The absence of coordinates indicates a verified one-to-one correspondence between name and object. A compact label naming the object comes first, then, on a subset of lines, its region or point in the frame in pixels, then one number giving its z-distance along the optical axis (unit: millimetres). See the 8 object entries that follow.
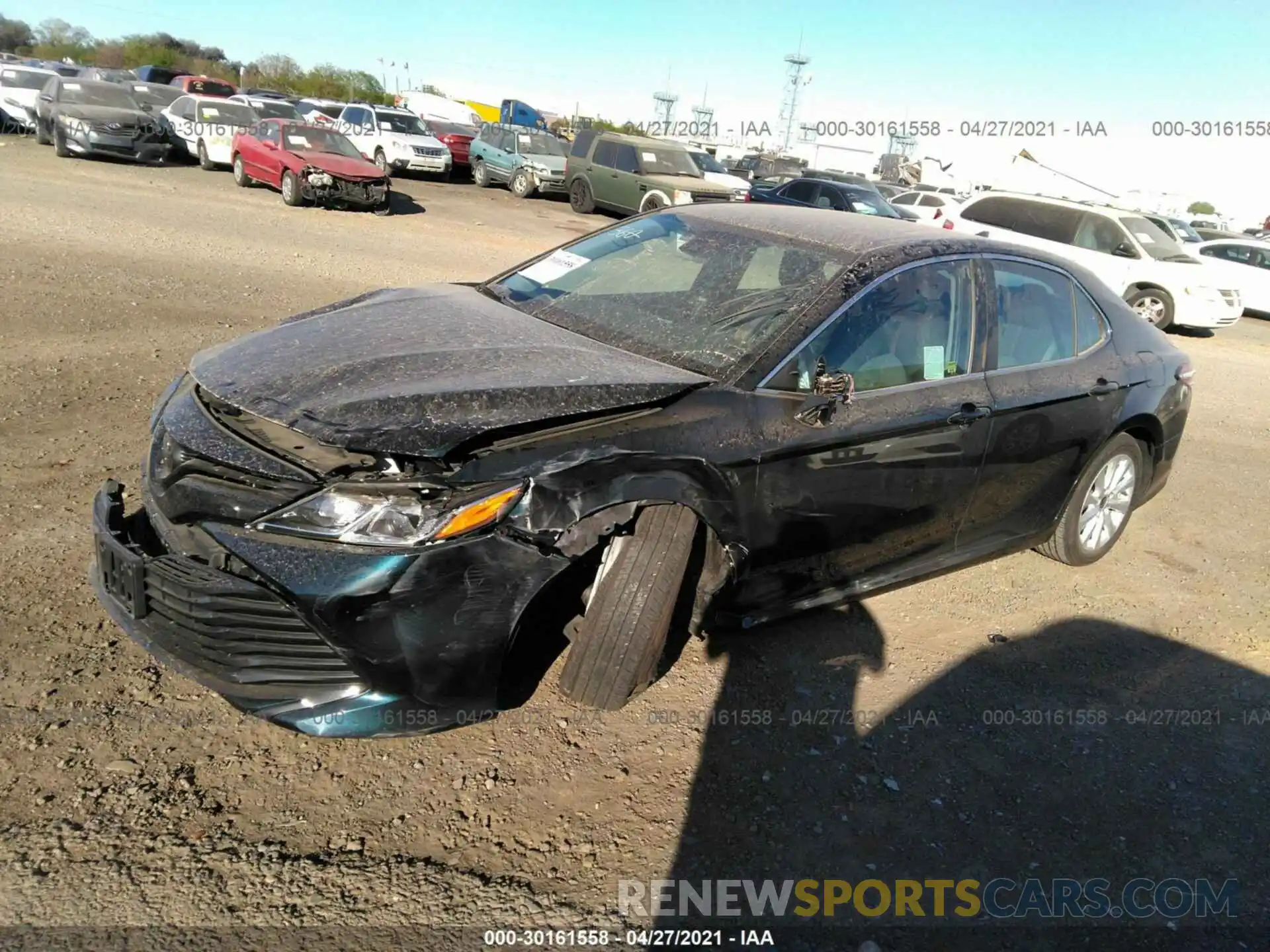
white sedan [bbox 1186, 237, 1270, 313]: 17688
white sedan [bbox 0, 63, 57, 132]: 22531
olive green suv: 17953
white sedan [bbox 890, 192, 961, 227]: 17844
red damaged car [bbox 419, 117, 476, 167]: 25234
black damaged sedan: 2523
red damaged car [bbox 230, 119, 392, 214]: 15211
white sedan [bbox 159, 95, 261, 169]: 18969
